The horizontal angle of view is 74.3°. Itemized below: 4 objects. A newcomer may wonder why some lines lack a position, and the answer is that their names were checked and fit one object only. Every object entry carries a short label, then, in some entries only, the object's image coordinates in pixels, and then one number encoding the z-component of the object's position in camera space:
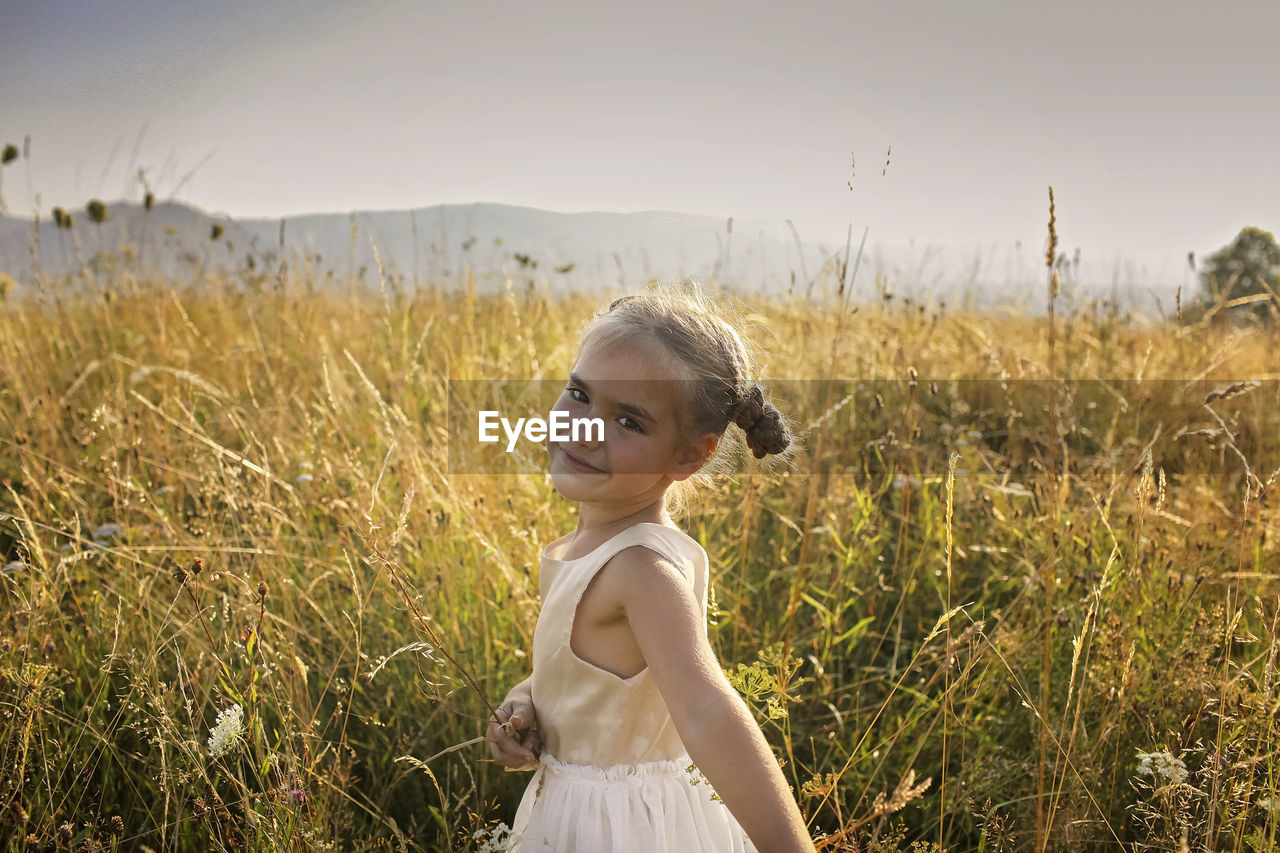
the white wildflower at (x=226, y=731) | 1.26
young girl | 1.34
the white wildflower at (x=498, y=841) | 1.28
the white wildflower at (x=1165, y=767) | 1.40
